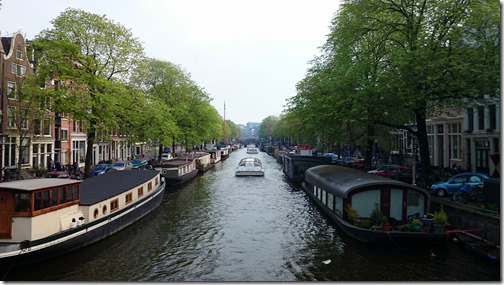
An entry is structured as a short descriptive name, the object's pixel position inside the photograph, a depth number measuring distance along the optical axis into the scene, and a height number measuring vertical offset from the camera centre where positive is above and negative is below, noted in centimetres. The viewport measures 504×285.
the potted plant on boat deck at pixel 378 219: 1802 -336
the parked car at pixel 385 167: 3772 -195
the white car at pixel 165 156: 6557 -176
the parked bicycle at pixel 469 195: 2266 -278
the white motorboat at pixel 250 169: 5047 -299
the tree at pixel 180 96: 5669 +749
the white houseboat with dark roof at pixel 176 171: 4059 -275
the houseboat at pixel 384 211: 1758 -317
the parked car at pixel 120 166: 4420 -237
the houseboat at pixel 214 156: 7368 -214
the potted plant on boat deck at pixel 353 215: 1905 -332
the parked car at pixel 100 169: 4165 -258
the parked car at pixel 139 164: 4902 -241
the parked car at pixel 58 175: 3494 -270
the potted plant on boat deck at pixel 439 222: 1747 -340
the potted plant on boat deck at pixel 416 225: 1761 -350
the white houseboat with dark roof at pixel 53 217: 1488 -319
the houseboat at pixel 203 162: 5653 -247
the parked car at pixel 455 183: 2595 -238
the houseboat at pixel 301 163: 4682 -199
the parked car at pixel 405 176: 3372 -250
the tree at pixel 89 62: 3180 +709
